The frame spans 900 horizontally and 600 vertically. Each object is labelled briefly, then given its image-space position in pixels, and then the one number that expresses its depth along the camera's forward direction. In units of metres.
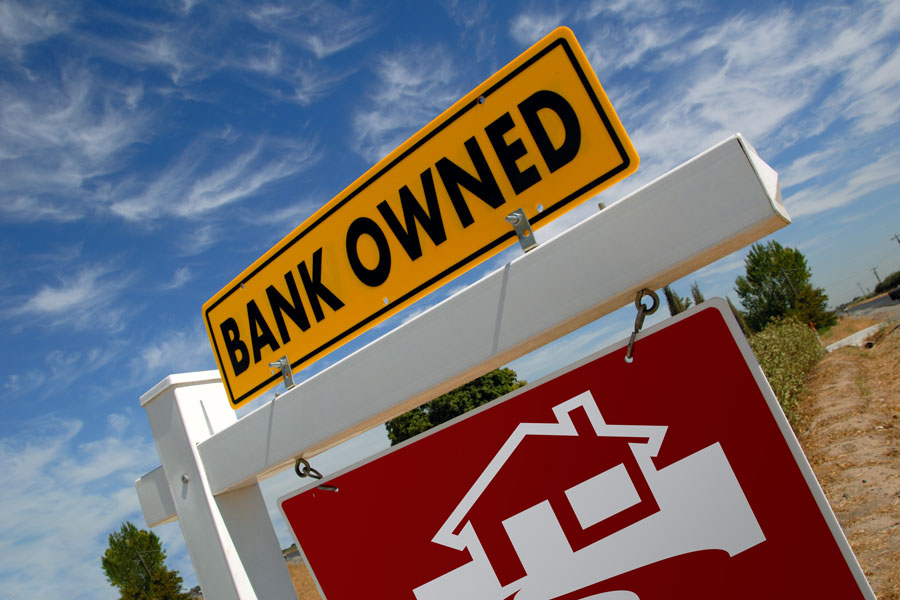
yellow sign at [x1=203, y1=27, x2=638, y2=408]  1.25
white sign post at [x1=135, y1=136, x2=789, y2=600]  1.07
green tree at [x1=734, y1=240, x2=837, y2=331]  44.69
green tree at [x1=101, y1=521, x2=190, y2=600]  34.47
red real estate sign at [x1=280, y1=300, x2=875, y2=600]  1.09
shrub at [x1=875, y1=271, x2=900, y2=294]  70.38
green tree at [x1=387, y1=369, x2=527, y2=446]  25.72
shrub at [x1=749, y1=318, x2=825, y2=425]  15.03
